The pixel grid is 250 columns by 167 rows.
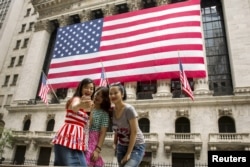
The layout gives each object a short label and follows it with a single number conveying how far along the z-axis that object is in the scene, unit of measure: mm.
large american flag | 20203
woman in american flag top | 3613
